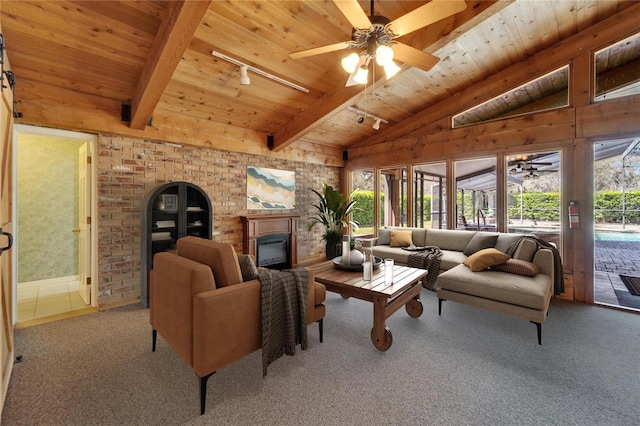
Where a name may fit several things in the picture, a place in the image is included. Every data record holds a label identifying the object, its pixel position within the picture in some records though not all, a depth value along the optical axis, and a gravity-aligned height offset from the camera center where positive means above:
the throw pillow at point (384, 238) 5.38 -0.49
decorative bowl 3.18 -0.62
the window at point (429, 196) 5.44 +0.32
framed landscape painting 5.07 +0.47
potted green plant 5.93 -0.07
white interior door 3.54 -0.04
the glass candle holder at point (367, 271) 2.83 -0.59
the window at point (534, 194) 4.17 +0.28
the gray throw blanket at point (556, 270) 3.34 -0.71
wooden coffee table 2.49 -0.73
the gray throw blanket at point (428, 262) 4.11 -0.76
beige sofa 2.73 -0.75
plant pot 5.96 -0.80
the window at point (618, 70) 3.53 +1.86
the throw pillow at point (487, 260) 3.29 -0.57
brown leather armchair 1.79 -0.66
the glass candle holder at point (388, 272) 2.79 -0.61
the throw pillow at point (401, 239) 5.03 -0.48
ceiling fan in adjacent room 4.40 +0.70
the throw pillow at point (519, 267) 3.12 -0.64
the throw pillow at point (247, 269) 2.17 -0.44
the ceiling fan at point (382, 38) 1.85 +1.36
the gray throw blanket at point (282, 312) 2.06 -0.78
